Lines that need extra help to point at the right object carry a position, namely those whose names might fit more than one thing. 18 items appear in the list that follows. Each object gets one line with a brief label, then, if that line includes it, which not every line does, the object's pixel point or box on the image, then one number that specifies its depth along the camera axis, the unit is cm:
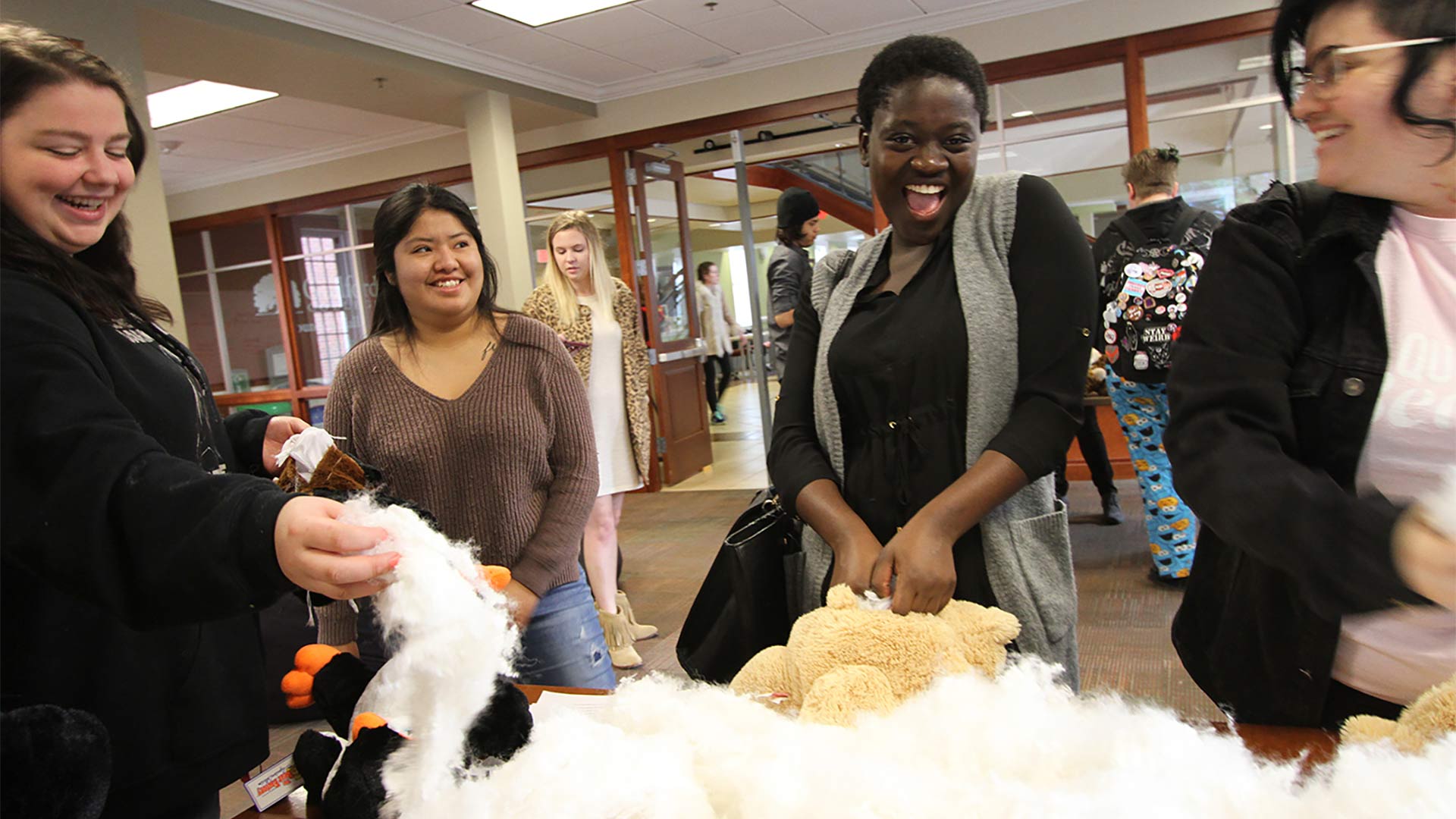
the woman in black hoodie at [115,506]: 77
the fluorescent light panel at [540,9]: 496
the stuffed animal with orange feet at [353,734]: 87
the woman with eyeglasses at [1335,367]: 82
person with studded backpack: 334
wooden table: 83
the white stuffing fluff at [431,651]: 76
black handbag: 128
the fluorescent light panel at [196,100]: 598
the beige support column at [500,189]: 616
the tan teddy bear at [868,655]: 89
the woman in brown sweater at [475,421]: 170
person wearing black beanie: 444
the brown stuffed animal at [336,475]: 112
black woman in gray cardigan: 120
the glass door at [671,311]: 698
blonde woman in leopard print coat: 360
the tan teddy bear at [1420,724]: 75
